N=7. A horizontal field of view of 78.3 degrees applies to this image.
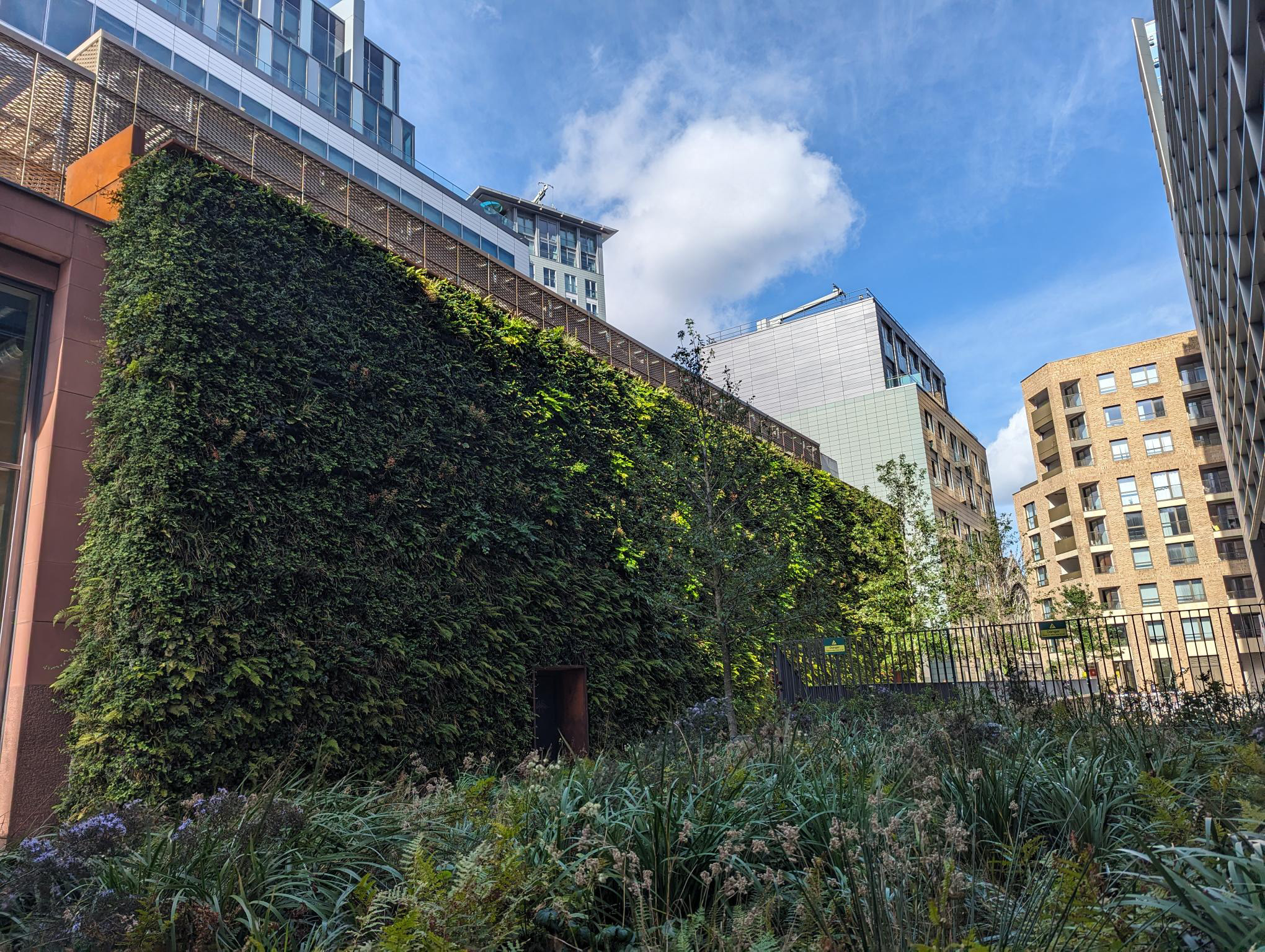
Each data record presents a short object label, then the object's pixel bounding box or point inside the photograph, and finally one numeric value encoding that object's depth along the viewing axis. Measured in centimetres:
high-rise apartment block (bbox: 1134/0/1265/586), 674
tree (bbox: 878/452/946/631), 2066
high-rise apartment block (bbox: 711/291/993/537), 3503
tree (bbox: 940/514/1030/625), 2131
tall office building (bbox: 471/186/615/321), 7338
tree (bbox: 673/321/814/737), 1115
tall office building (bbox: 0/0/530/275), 2872
